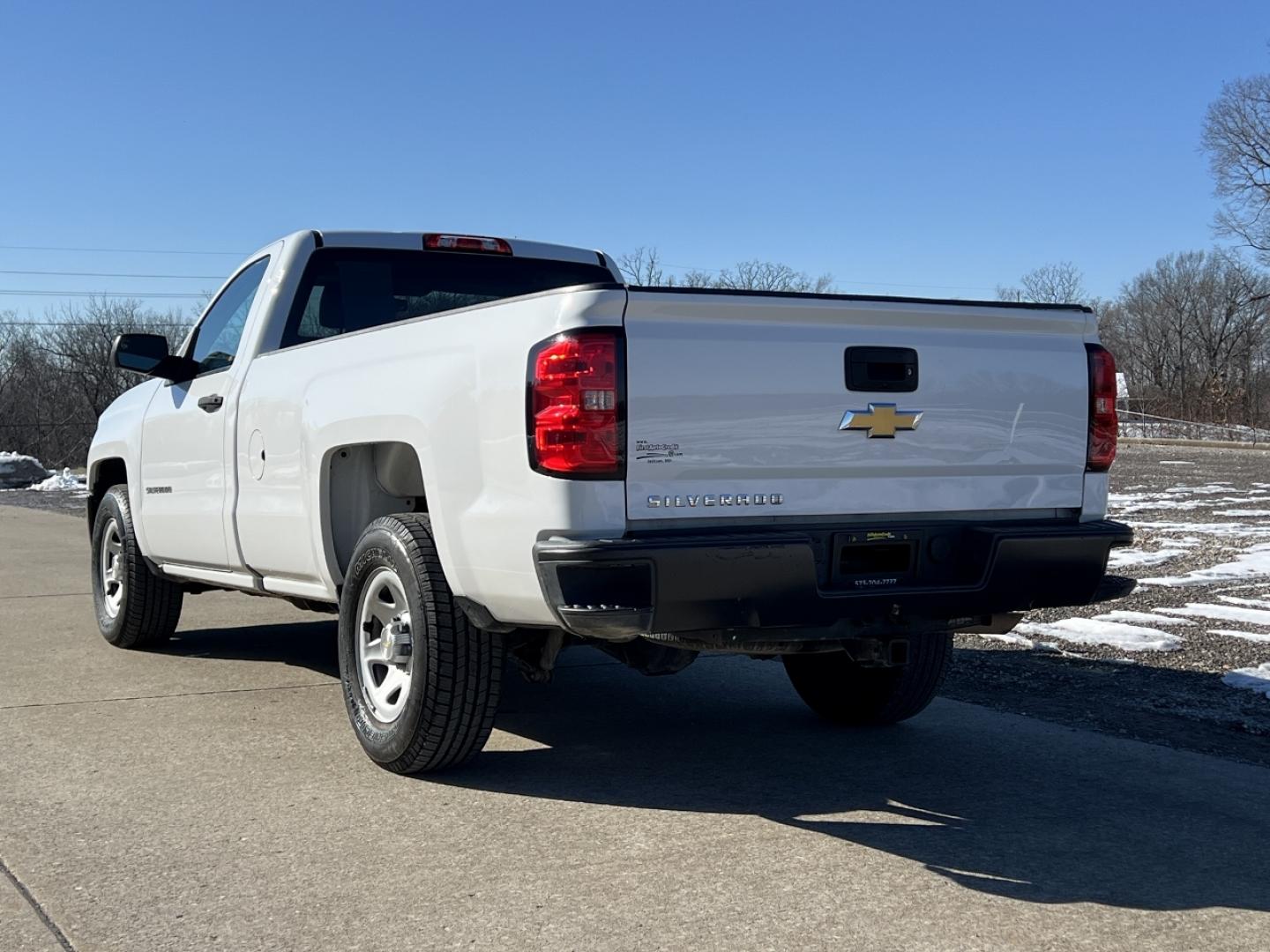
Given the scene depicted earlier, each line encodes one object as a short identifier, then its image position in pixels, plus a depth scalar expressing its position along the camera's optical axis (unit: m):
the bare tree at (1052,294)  69.69
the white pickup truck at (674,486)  4.01
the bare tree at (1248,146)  48.31
